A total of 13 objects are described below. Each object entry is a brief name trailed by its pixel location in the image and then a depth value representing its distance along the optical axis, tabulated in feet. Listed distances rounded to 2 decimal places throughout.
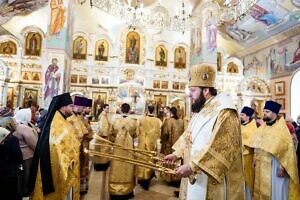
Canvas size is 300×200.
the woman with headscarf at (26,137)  9.13
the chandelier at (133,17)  38.74
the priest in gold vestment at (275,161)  8.67
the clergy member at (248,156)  10.05
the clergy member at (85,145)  11.40
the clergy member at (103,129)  18.44
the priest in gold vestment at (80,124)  10.47
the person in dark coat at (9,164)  6.98
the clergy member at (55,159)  6.53
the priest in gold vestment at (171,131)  16.59
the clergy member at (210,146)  4.87
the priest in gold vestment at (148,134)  15.20
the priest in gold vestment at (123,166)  12.65
